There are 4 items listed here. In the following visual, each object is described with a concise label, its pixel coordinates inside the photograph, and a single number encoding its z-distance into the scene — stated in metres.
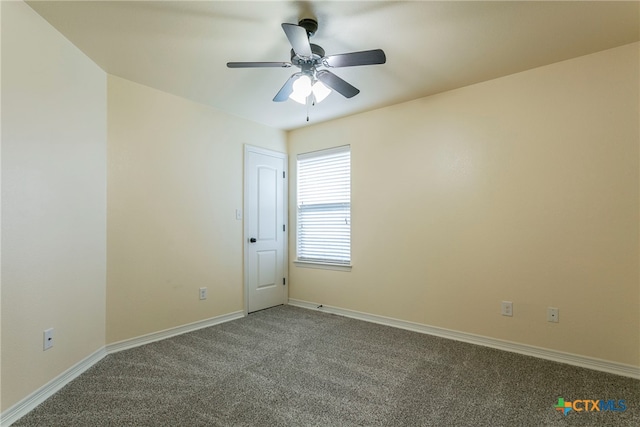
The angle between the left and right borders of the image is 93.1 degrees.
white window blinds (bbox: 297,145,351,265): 3.83
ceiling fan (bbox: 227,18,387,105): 1.84
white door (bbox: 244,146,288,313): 3.82
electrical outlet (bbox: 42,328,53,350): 1.99
